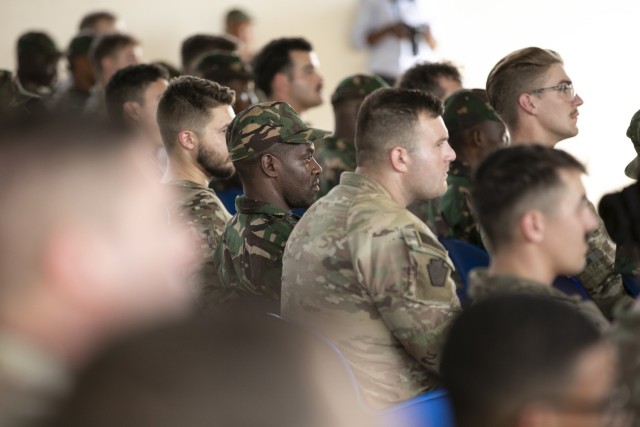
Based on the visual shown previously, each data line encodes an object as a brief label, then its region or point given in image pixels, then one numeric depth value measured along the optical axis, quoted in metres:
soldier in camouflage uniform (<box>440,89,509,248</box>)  7.21
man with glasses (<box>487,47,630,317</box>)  6.89
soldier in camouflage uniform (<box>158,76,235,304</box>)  7.04
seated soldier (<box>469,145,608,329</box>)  4.01
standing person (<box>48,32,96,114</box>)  11.73
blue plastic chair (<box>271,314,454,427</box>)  4.37
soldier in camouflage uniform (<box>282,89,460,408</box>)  4.71
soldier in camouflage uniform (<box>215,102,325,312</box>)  5.60
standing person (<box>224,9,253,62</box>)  14.49
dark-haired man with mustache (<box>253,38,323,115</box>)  10.04
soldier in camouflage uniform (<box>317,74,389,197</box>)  8.76
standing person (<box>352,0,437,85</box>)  13.52
